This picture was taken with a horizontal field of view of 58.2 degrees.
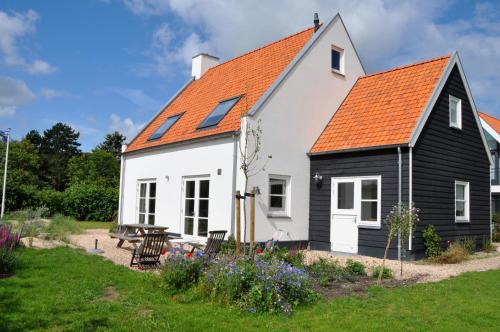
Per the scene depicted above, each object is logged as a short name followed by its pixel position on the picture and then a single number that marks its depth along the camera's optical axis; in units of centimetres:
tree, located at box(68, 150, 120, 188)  5122
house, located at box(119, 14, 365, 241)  1425
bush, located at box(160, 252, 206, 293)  802
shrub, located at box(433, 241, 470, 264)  1276
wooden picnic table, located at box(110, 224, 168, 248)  1365
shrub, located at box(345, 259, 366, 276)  1010
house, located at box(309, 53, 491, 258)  1308
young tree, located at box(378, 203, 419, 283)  944
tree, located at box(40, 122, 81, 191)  6906
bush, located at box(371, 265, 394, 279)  995
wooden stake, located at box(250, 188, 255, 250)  999
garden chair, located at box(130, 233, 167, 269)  1052
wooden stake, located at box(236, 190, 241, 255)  1061
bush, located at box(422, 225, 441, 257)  1307
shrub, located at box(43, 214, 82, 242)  1534
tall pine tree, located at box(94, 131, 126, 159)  6862
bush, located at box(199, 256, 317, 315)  689
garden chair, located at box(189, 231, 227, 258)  1153
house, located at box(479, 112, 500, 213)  2636
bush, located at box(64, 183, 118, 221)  2755
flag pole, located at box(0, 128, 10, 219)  2306
